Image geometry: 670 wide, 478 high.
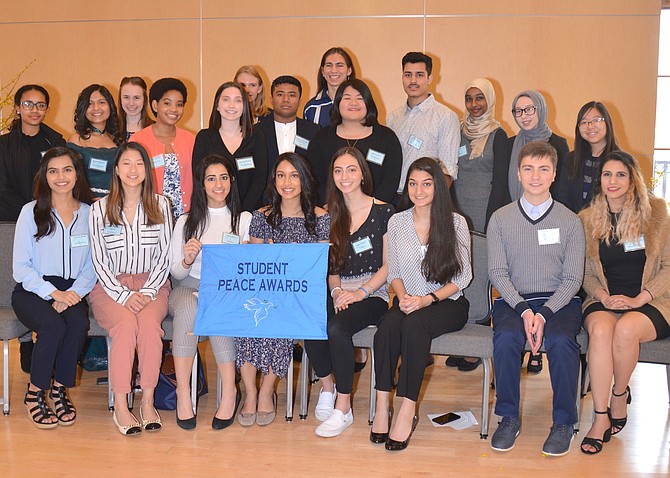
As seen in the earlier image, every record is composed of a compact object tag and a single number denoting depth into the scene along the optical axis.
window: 7.45
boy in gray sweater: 3.50
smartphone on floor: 3.86
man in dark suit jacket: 4.78
